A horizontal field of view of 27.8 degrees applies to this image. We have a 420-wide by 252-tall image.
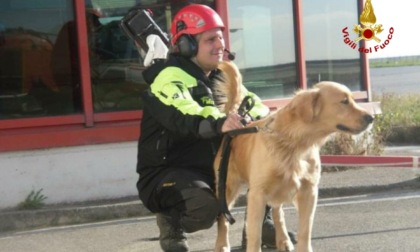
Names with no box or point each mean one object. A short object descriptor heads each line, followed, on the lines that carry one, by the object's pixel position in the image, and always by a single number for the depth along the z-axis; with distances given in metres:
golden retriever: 5.54
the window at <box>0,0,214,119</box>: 8.95
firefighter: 5.75
